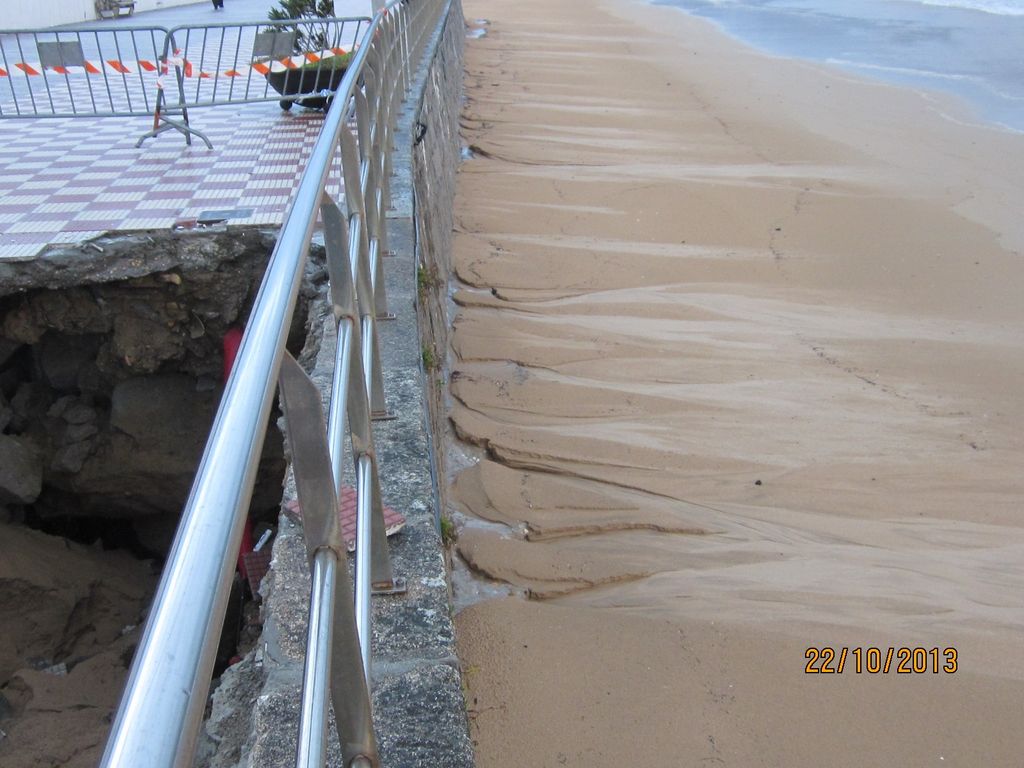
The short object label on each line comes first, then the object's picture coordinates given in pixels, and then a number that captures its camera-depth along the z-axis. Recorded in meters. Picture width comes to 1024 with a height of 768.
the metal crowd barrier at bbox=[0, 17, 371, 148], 7.41
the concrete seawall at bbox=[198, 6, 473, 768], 1.87
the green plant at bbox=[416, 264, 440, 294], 4.52
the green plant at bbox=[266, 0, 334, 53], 9.14
